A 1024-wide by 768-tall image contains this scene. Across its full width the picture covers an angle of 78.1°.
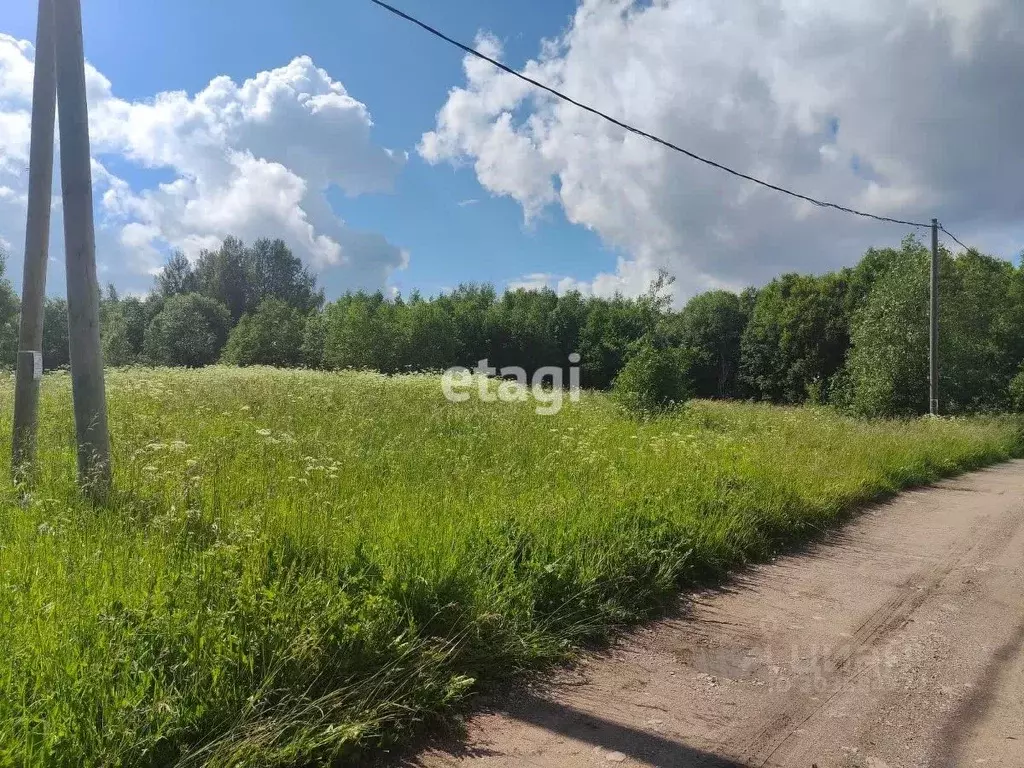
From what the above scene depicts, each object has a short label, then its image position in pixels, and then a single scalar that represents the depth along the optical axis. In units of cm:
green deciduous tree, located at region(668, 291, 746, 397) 5453
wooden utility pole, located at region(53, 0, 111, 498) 464
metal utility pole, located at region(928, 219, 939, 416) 1869
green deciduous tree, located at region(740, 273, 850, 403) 4672
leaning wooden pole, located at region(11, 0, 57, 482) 547
